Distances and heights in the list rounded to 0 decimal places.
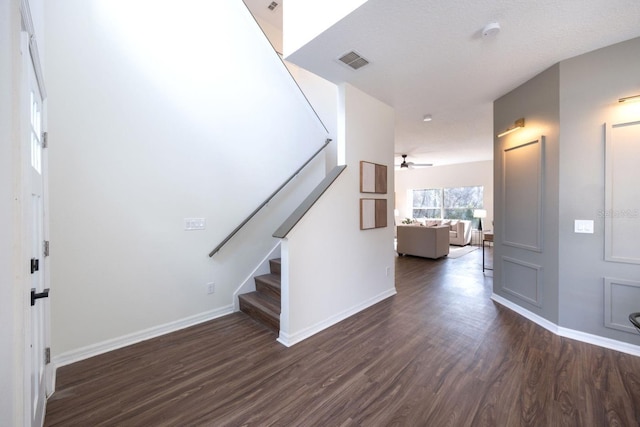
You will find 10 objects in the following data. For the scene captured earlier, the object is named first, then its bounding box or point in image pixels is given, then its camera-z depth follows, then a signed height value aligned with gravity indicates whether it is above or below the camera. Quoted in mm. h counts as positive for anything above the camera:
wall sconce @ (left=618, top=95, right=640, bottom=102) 2190 +957
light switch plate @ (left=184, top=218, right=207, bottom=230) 2784 -136
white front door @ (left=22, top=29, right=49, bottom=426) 1134 -209
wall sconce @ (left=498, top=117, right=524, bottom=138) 2978 +987
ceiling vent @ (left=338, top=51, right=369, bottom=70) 2412 +1471
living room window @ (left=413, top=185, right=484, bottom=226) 9266 +298
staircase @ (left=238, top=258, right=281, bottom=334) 2730 -1063
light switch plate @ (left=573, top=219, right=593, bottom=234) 2420 -165
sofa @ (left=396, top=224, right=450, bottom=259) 6266 -792
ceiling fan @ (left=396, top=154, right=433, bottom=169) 7413 +1393
